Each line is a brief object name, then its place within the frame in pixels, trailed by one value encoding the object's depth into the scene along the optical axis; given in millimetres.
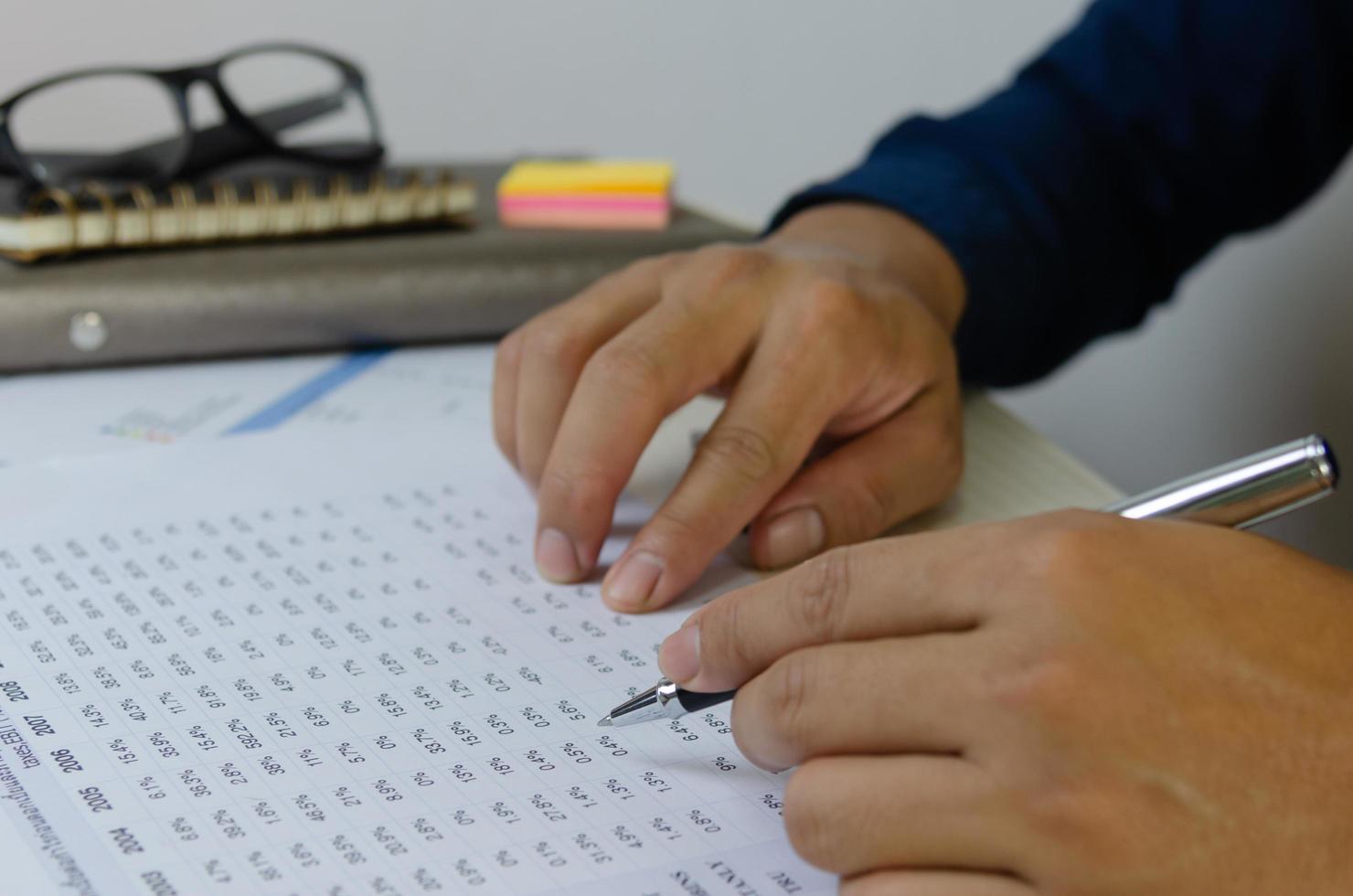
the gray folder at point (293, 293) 865
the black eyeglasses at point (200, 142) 897
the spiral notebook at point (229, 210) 872
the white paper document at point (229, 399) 827
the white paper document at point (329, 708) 653
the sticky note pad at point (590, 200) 947
